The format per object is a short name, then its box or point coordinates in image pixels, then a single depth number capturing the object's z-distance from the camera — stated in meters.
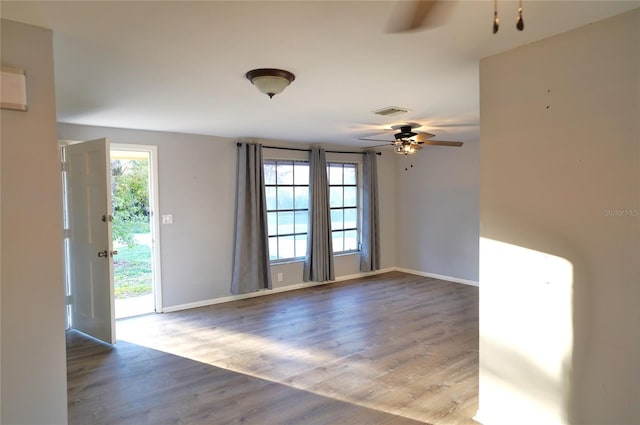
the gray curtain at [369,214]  6.65
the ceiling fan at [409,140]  4.13
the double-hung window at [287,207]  5.75
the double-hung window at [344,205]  6.50
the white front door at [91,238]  3.68
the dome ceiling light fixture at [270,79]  2.34
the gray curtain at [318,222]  5.95
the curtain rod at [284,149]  5.52
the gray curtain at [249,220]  5.24
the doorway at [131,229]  6.41
